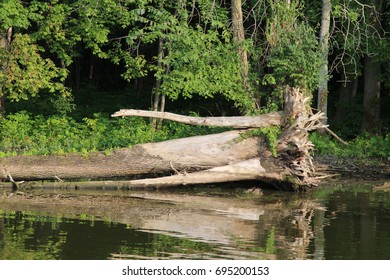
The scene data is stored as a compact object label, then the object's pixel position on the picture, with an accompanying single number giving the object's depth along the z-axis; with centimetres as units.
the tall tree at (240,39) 2280
